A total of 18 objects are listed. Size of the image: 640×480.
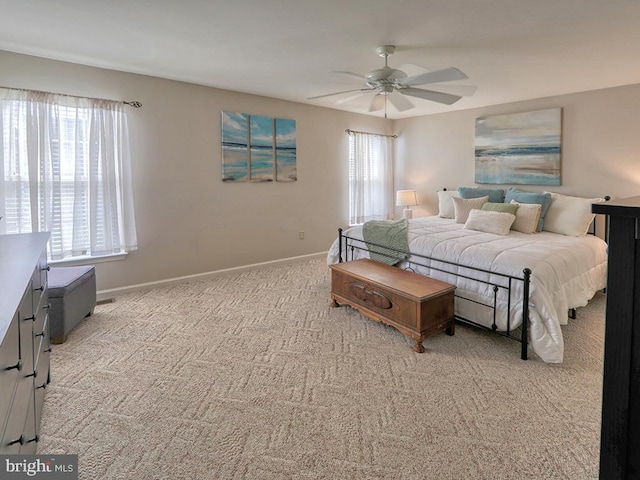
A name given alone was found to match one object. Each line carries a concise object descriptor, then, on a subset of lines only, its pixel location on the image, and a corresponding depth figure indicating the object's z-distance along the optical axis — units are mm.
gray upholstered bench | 2774
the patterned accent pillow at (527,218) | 3961
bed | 2547
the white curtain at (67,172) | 3305
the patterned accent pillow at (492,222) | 3809
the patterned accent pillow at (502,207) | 4086
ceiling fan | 2705
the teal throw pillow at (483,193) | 4711
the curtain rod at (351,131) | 5868
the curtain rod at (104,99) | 3286
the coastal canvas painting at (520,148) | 4602
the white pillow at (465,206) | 4551
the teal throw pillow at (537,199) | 4109
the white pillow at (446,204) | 5082
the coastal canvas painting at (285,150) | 5094
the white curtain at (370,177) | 6027
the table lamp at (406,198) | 5934
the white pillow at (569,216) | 3834
